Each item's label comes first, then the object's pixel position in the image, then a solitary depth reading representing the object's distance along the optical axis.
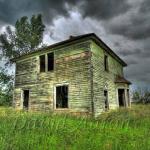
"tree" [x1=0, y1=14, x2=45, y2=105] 26.01
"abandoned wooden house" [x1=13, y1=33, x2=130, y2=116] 11.59
